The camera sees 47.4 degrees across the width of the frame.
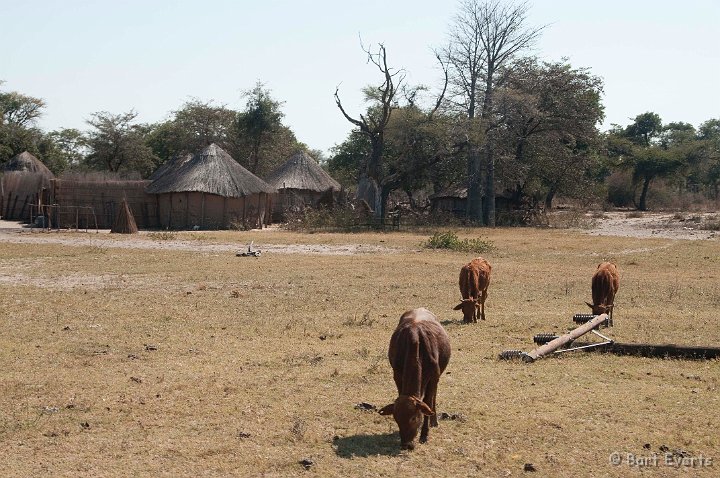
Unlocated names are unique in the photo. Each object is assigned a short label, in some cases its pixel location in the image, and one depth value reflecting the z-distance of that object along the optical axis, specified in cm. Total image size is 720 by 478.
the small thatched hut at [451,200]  5294
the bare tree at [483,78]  4969
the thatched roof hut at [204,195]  4388
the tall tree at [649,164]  6612
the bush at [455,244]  3053
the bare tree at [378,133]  4800
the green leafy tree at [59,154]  6638
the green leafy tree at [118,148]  6356
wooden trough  1148
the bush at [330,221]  4388
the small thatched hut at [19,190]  4934
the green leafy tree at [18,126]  6203
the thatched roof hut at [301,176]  5284
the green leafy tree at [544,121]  4919
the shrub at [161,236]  3466
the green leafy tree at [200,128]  6494
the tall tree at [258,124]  6231
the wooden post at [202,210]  4412
